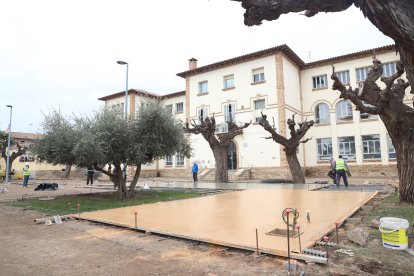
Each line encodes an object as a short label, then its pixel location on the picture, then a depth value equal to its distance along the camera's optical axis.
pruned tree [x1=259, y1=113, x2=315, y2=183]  19.33
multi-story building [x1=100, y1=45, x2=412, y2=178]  27.59
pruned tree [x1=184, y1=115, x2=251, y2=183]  22.20
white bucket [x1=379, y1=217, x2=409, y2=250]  5.16
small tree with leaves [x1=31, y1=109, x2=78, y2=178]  13.59
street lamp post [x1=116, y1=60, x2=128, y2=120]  17.33
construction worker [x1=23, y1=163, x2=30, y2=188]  23.06
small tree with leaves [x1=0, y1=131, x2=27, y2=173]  33.88
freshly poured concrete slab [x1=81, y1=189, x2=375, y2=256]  6.15
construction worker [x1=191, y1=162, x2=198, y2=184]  23.95
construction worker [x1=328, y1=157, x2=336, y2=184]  18.42
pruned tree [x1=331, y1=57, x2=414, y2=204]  9.53
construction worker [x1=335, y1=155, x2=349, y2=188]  17.06
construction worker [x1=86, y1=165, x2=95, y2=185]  24.17
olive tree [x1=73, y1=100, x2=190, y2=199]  13.36
